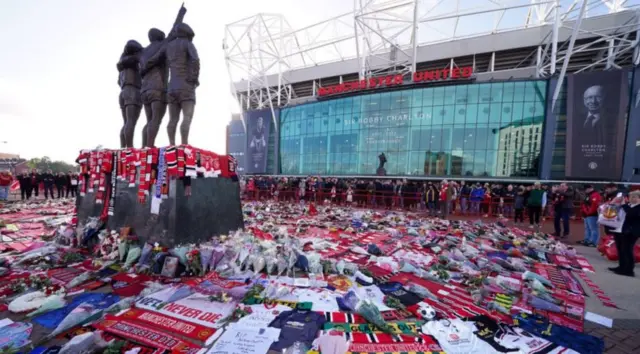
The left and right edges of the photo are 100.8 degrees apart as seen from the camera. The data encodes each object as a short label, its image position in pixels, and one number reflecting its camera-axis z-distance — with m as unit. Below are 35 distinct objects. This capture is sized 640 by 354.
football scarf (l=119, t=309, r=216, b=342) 2.75
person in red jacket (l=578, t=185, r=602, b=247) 7.59
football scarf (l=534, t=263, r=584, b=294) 4.55
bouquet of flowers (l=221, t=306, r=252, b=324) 3.09
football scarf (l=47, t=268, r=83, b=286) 3.96
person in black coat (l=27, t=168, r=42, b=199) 15.91
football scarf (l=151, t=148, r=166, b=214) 5.00
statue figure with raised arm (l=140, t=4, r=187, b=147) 5.78
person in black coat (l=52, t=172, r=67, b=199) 17.47
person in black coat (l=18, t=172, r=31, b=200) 15.48
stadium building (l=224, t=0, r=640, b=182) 22.95
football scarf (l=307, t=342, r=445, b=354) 2.57
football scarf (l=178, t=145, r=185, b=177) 4.90
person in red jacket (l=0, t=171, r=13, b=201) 13.84
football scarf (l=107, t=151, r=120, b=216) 5.73
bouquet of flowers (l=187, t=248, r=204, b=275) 4.39
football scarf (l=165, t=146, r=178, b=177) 4.89
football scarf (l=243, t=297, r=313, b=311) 3.46
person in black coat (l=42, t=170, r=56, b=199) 16.88
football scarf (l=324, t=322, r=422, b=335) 2.95
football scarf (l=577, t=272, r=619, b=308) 3.95
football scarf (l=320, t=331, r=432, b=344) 2.76
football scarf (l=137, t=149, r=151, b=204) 5.17
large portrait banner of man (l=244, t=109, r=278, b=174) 39.84
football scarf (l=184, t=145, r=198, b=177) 4.99
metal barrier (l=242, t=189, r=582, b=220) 13.61
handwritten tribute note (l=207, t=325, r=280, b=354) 2.53
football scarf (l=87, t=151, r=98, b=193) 6.08
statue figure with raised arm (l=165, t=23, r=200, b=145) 5.54
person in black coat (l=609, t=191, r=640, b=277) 5.17
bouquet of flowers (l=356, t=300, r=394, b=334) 2.97
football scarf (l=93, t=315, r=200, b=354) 2.54
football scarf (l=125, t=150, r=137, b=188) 5.36
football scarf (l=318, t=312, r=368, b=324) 3.14
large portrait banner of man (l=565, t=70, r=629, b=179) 22.34
